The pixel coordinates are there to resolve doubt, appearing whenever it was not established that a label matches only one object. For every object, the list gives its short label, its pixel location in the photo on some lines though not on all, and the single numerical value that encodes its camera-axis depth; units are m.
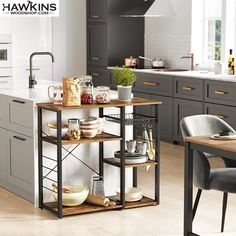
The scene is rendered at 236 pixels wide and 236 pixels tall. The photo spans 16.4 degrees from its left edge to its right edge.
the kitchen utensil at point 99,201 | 6.31
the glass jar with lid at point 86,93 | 6.34
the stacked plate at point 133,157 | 6.40
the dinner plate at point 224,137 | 4.95
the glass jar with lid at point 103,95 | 6.34
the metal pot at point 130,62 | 11.11
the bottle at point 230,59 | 9.39
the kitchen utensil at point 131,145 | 6.47
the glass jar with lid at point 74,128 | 6.11
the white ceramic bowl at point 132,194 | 6.51
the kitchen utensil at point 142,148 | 6.50
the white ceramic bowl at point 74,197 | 6.21
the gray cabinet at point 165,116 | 9.85
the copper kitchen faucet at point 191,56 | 10.35
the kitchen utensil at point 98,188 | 6.45
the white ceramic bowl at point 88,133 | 6.21
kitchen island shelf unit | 6.06
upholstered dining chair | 5.13
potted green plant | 6.41
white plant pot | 6.46
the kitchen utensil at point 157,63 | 10.85
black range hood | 11.22
